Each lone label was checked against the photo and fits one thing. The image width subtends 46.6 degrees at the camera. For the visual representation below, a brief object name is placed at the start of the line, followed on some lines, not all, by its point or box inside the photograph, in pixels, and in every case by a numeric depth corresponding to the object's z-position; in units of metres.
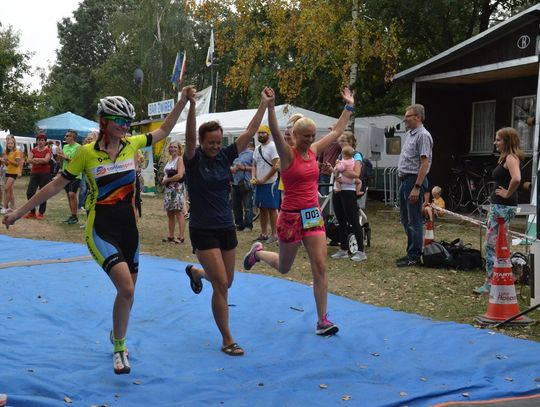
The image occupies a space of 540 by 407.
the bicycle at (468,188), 16.87
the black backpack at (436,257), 8.70
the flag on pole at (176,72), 31.62
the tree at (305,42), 18.02
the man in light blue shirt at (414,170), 8.34
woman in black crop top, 6.62
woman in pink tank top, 5.40
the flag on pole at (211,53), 27.31
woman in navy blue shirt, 4.83
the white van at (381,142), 21.20
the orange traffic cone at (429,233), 9.44
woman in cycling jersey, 4.33
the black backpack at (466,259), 8.64
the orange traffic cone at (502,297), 5.94
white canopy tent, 19.23
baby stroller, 10.62
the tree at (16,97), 32.22
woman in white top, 10.86
